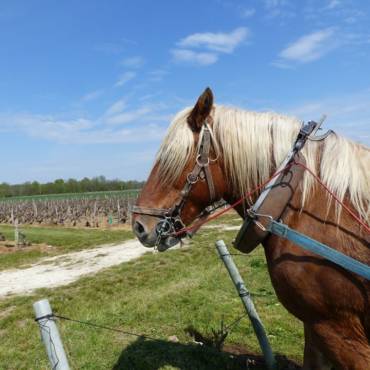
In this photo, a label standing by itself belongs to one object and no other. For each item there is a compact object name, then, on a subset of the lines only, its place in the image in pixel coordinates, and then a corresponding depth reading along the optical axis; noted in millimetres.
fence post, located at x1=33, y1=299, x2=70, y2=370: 2439
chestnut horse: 2096
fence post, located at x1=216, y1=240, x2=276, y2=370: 3828
